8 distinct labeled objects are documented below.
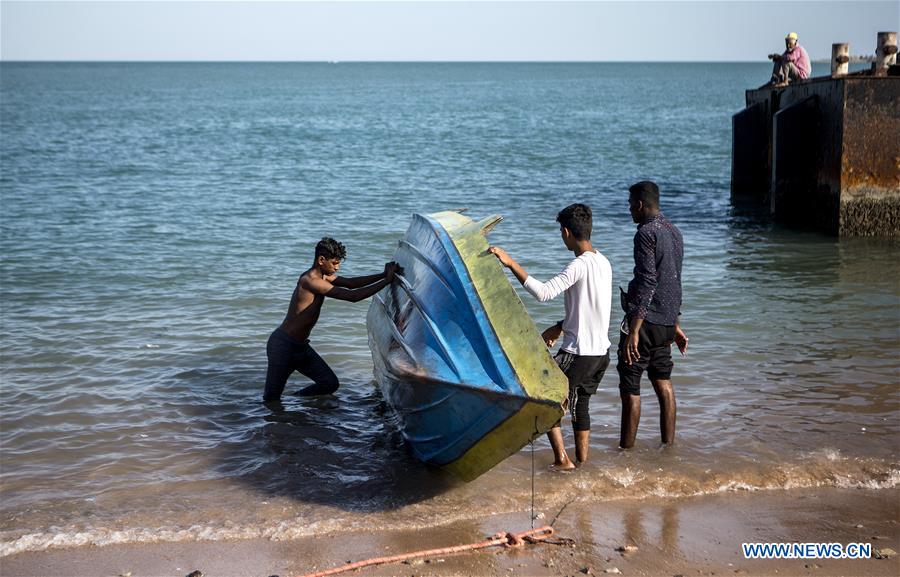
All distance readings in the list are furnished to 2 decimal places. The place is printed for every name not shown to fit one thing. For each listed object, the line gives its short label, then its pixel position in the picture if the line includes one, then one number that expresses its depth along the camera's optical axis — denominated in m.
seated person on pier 17.05
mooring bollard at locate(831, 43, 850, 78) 14.64
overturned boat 5.22
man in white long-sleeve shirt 5.60
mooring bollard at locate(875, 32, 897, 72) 13.85
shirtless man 6.85
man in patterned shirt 5.81
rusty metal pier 13.18
